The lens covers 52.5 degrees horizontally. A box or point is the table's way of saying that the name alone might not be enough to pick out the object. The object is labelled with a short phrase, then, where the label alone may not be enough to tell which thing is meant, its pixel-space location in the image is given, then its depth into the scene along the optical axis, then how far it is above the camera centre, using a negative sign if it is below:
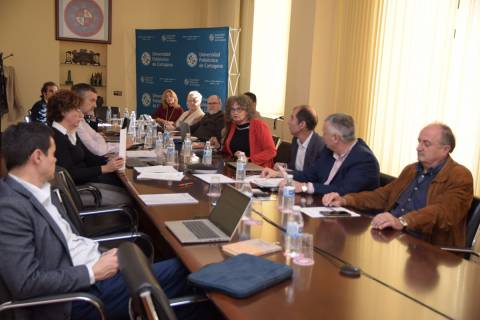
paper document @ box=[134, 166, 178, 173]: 3.55 -0.70
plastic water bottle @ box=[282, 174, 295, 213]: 2.59 -0.64
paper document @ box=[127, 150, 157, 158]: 4.26 -0.71
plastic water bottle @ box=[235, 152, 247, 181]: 3.32 -0.63
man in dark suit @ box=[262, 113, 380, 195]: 3.07 -0.50
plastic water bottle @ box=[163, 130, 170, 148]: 4.61 -0.61
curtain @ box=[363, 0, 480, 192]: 3.83 +0.07
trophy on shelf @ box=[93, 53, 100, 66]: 8.99 +0.20
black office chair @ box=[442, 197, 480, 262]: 2.60 -0.74
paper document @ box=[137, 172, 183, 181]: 3.31 -0.70
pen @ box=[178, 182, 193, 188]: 3.15 -0.70
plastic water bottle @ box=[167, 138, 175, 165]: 3.95 -0.65
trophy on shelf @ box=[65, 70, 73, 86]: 8.79 -0.20
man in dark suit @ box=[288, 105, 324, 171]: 4.01 -0.46
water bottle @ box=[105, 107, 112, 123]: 7.38 -0.68
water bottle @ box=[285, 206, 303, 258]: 1.94 -0.64
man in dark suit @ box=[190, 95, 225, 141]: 5.96 -0.58
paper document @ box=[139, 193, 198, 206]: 2.68 -0.70
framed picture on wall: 8.52 +0.87
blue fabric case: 1.52 -0.65
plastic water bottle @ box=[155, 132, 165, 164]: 4.04 -0.65
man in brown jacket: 2.53 -0.61
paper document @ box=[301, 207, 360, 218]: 2.57 -0.69
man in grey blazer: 1.64 -0.63
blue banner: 7.84 +0.19
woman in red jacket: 4.53 -0.53
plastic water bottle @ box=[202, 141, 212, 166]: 4.00 -0.66
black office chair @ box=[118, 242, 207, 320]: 1.10 -0.49
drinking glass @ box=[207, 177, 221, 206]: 2.81 -0.68
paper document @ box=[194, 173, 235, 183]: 3.25 -0.69
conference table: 1.47 -0.69
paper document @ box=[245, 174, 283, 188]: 3.15 -0.67
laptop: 2.07 -0.67
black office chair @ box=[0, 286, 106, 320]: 1.61 -0.78
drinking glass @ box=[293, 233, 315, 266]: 1.86 -0.66
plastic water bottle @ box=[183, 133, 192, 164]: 4.16 -0.64
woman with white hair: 6.76 -0.49
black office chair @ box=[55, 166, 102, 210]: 2.53 -0.64
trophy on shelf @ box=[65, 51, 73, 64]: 8.80 +0.25
